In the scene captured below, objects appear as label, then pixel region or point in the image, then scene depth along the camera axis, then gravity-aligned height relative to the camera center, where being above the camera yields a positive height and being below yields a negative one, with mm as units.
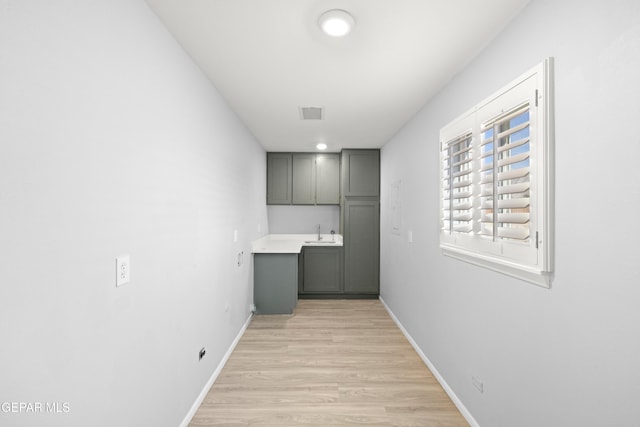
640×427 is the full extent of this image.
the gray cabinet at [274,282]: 3992 -933
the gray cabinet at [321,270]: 4832 -931
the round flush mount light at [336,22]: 1528 +1012
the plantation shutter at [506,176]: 1432 +189
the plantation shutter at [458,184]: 1979 +205
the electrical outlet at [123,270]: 1266 -249
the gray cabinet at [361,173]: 4781 +636
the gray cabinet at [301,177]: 5035 +605
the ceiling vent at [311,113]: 2963 +1028
